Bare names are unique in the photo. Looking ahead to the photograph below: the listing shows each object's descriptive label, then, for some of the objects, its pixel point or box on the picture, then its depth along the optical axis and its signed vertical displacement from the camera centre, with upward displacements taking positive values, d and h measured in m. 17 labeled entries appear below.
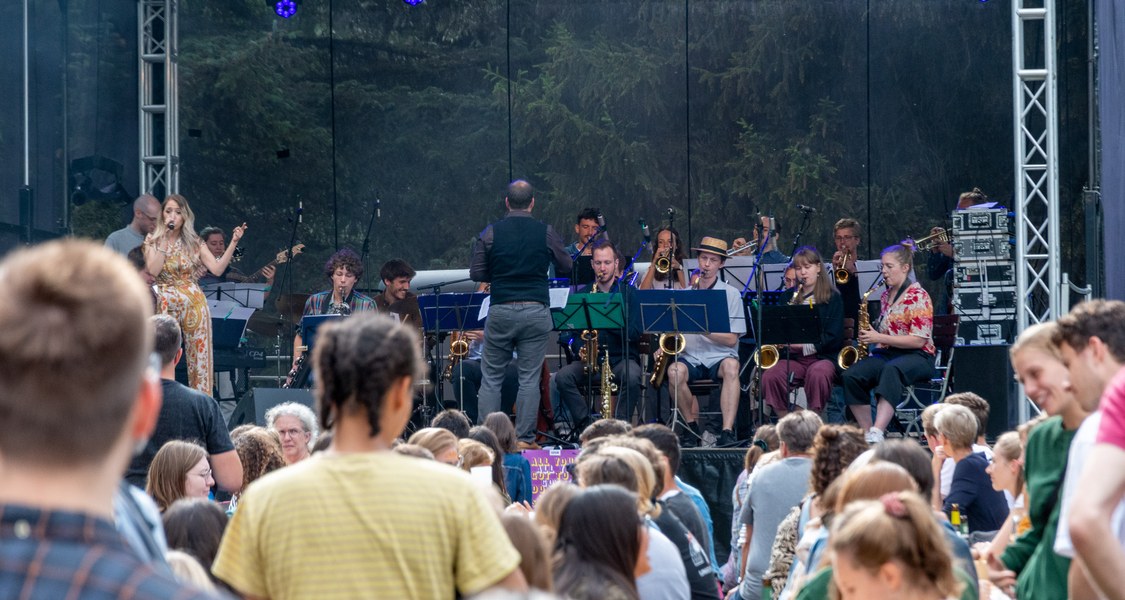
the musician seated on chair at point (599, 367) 21.72 -0.79
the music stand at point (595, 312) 20.23 -0.33
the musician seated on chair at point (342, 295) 21.98 -0.22
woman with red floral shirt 20.62 -0.63
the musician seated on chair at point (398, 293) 22.98 -0.21
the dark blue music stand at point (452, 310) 20.97 -0.32
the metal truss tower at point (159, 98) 24.66 +1.56
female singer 19.59 -0.04
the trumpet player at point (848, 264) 22.78 +0.01
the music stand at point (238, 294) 22.39 -0.21
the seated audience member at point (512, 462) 14.27 -1.03
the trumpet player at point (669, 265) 22.45 +0.00
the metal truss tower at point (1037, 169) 19.06 +0.67
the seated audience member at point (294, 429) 12.90 -0.76
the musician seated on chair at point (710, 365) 21.31 -0.77
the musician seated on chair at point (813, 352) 21.23 -0.68
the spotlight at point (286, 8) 27.92 +2.63
